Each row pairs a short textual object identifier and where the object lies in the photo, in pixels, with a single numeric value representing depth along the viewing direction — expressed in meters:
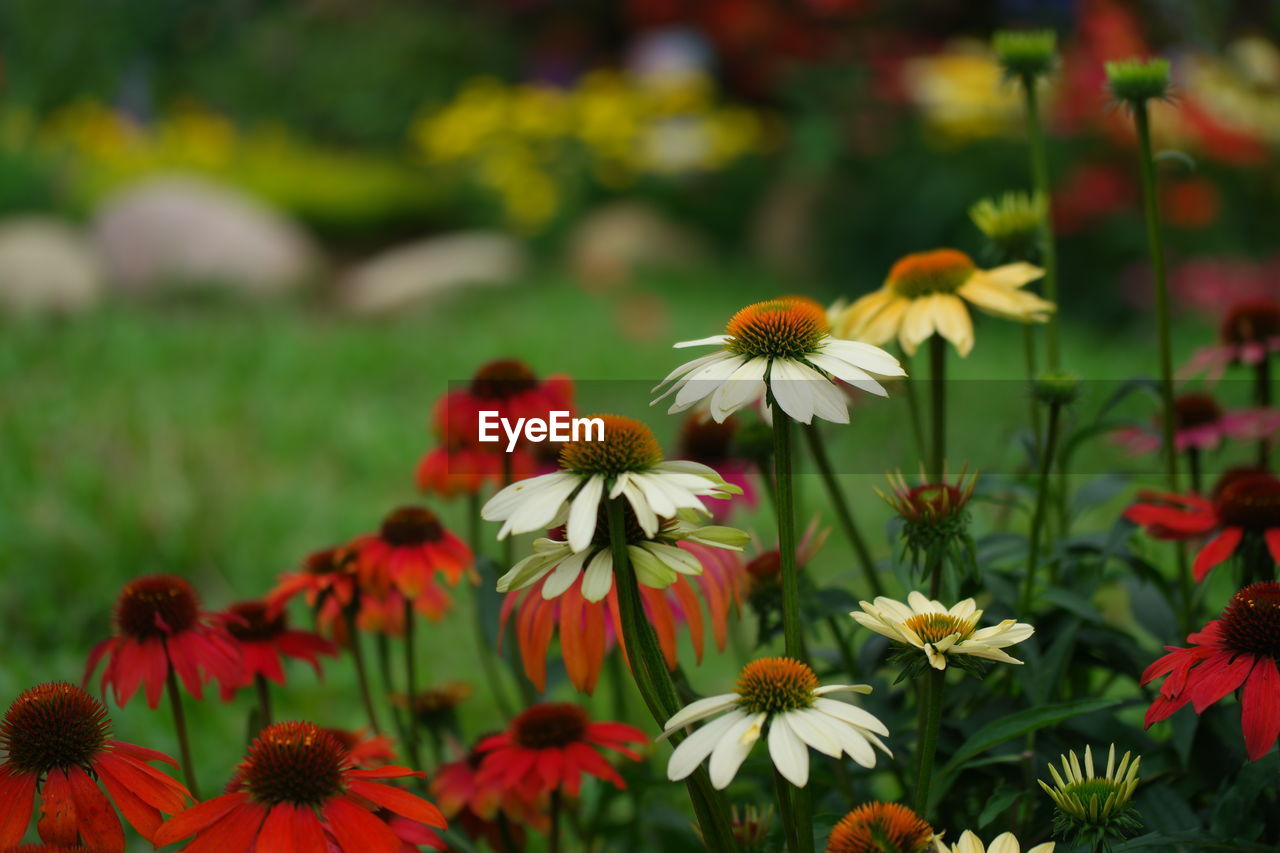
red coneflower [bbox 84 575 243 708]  1.01
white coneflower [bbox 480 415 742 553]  0.88
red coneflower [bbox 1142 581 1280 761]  0.91
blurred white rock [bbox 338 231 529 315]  4.48
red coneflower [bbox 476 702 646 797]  1.01
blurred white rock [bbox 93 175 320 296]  4.29
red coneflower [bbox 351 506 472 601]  1.04
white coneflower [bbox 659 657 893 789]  0.87
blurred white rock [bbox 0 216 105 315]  3.54
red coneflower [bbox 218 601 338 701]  1.04
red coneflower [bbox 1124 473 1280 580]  1.00
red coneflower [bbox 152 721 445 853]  0.89
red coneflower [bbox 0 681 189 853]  0.90
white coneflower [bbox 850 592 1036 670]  0.89
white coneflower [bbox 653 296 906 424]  0.89
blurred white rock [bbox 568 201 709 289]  4.66
